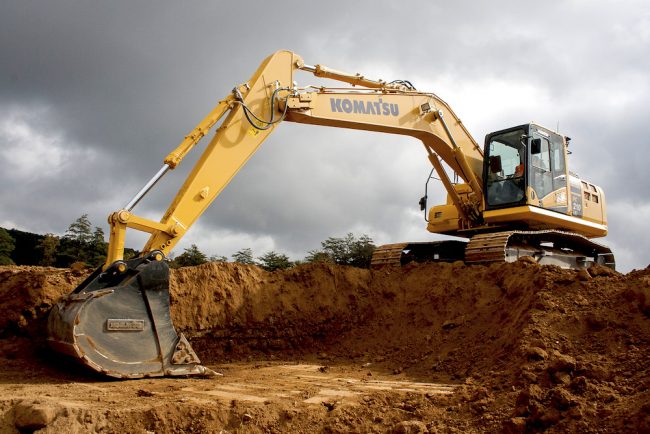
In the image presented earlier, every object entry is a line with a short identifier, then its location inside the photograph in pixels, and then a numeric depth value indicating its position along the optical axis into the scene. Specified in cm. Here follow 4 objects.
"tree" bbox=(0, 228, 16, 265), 1948
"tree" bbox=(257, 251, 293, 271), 2026
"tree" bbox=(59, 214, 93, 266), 1959
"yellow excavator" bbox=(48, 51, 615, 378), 625
